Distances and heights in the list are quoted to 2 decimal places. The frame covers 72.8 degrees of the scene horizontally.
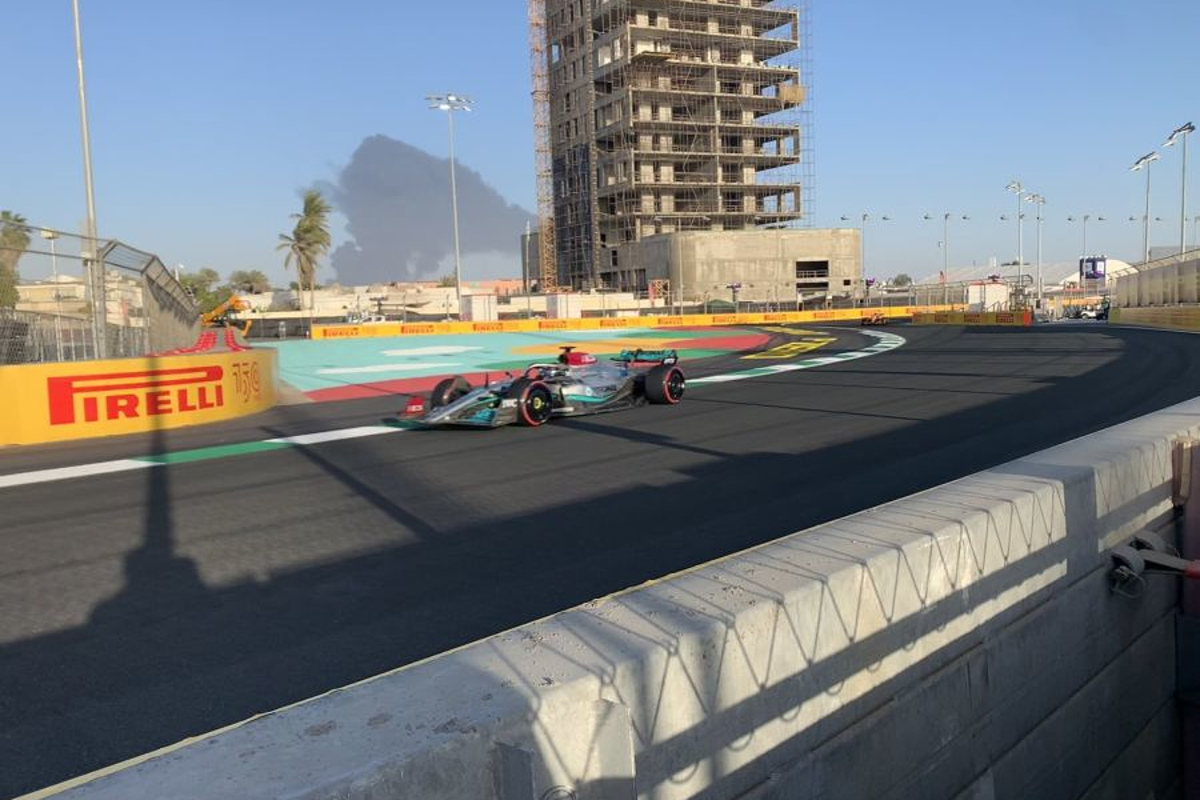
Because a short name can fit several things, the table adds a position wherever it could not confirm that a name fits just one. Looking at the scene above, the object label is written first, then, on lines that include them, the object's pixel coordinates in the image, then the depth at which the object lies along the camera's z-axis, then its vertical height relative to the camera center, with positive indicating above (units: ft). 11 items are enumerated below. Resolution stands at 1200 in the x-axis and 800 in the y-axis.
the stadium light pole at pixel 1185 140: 133.90 +28.46
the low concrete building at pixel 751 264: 250.37 +18.90
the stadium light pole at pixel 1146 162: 156.15 +28.39
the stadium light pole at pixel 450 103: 152.35 +43.51
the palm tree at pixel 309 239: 302.45 +36.96
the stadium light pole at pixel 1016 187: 190.29 +29.50
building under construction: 272.92 +71.35
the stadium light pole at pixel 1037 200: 198.80 +27.71
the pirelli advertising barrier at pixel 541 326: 132.87 +0.89
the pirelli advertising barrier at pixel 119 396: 36.42 -2.48
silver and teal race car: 35.81 -3.00
